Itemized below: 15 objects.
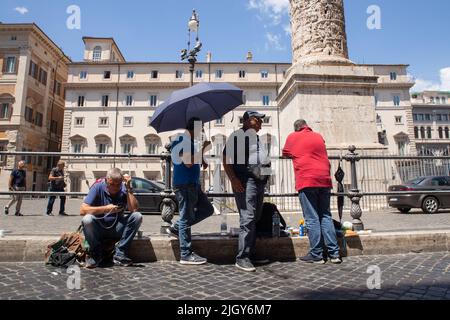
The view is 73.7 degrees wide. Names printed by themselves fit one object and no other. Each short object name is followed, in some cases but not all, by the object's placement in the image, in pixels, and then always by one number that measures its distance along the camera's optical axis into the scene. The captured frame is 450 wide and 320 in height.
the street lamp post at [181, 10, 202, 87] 11.55
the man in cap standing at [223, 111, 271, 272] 3.83
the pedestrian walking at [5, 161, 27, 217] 9.62
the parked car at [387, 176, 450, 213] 11.16
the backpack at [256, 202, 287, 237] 4.31
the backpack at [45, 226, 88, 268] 3.79
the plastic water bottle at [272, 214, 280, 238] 4.27
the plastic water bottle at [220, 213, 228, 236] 4.78
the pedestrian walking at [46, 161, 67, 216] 10.24
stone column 9.87
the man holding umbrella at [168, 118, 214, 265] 3.96
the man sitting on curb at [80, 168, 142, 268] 3.82
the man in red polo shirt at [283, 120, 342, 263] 4.04
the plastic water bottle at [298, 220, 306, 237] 4.51
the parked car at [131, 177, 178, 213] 12.52
